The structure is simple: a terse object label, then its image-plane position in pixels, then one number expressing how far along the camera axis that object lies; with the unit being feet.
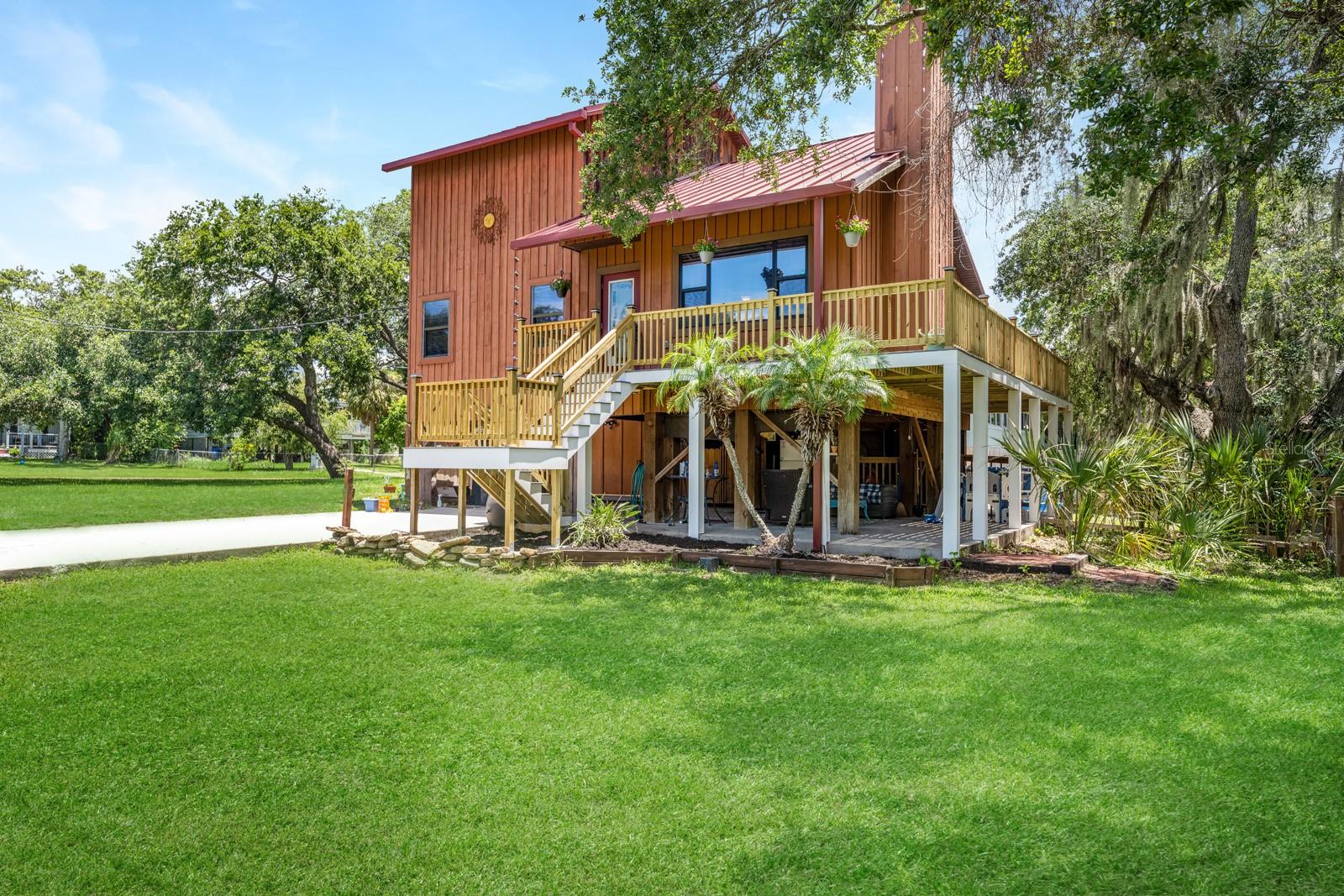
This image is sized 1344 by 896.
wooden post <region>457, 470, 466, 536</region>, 37.30
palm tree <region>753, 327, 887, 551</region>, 30.12
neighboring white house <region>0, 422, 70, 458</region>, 160.97
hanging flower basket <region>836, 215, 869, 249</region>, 36.45
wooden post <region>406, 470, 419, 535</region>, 38.65
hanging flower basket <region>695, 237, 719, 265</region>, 41.34
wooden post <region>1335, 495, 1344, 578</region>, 30.40
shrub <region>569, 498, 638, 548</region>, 34.63
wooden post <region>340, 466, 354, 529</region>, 37.35
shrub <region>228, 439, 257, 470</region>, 128.36
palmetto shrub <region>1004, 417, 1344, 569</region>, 32.17
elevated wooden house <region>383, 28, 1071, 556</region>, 34.12
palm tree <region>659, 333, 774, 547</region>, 32.14
